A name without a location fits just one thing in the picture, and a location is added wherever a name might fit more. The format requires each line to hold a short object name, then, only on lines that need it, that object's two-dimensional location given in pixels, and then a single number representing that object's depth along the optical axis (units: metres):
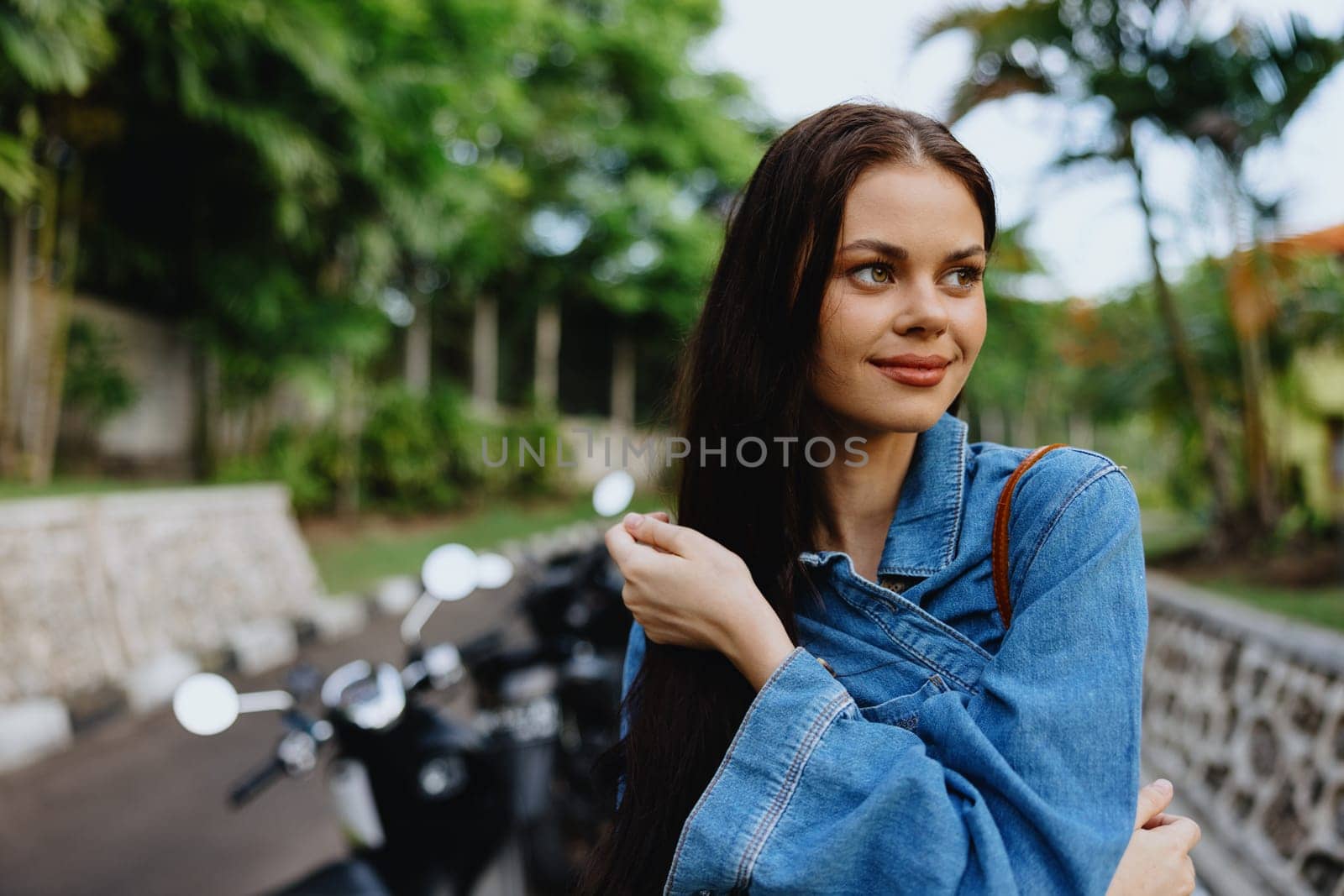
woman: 0.86
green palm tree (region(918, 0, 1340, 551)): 6.04
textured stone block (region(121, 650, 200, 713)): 5.12
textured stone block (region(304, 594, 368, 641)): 6.94
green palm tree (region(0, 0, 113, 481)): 6.45
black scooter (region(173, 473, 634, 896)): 1.87
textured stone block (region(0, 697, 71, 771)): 4.22
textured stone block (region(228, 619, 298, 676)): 6.00
